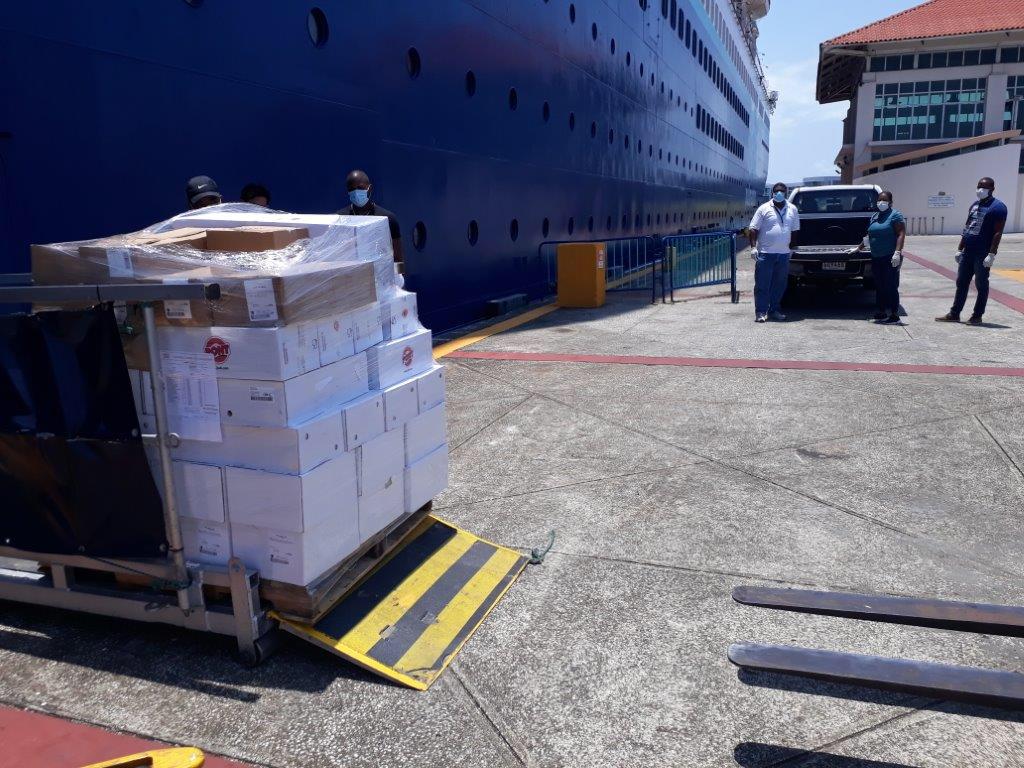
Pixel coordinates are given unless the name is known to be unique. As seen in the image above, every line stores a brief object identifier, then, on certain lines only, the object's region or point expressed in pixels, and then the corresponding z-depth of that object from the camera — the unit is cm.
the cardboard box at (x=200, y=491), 291
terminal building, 3494
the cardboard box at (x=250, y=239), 316
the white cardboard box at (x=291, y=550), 289
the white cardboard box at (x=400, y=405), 334
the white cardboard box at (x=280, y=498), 281
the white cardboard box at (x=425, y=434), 356
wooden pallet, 299
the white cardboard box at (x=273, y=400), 276
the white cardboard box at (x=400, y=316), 348
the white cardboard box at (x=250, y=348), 273
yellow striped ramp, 294
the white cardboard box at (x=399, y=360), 332
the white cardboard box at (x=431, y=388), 358
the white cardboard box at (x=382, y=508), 327
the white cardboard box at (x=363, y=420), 305
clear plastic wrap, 275
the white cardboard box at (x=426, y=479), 360
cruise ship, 501
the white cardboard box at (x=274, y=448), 277
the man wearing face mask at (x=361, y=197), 608
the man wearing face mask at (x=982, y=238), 947
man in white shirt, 1055
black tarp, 290
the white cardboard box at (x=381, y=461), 321
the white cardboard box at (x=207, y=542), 299
